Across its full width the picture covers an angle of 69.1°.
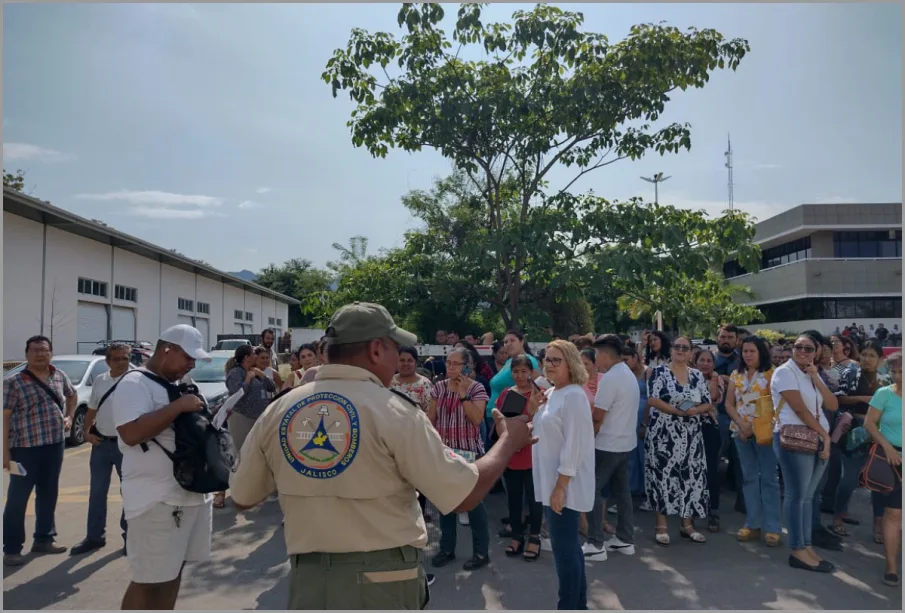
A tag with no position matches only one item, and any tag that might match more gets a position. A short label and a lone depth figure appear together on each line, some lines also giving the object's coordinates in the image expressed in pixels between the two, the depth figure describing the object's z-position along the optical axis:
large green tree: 9.55
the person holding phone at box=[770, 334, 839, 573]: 5.47
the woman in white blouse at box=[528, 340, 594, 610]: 4.12
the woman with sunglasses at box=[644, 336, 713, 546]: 6.30
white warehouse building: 20.44
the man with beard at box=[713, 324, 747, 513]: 8.07
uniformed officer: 2.23
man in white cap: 3.47
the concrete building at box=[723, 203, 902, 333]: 34.53
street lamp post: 43.42
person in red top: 5.73
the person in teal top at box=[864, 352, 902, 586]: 5.16
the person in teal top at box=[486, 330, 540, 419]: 6.42
